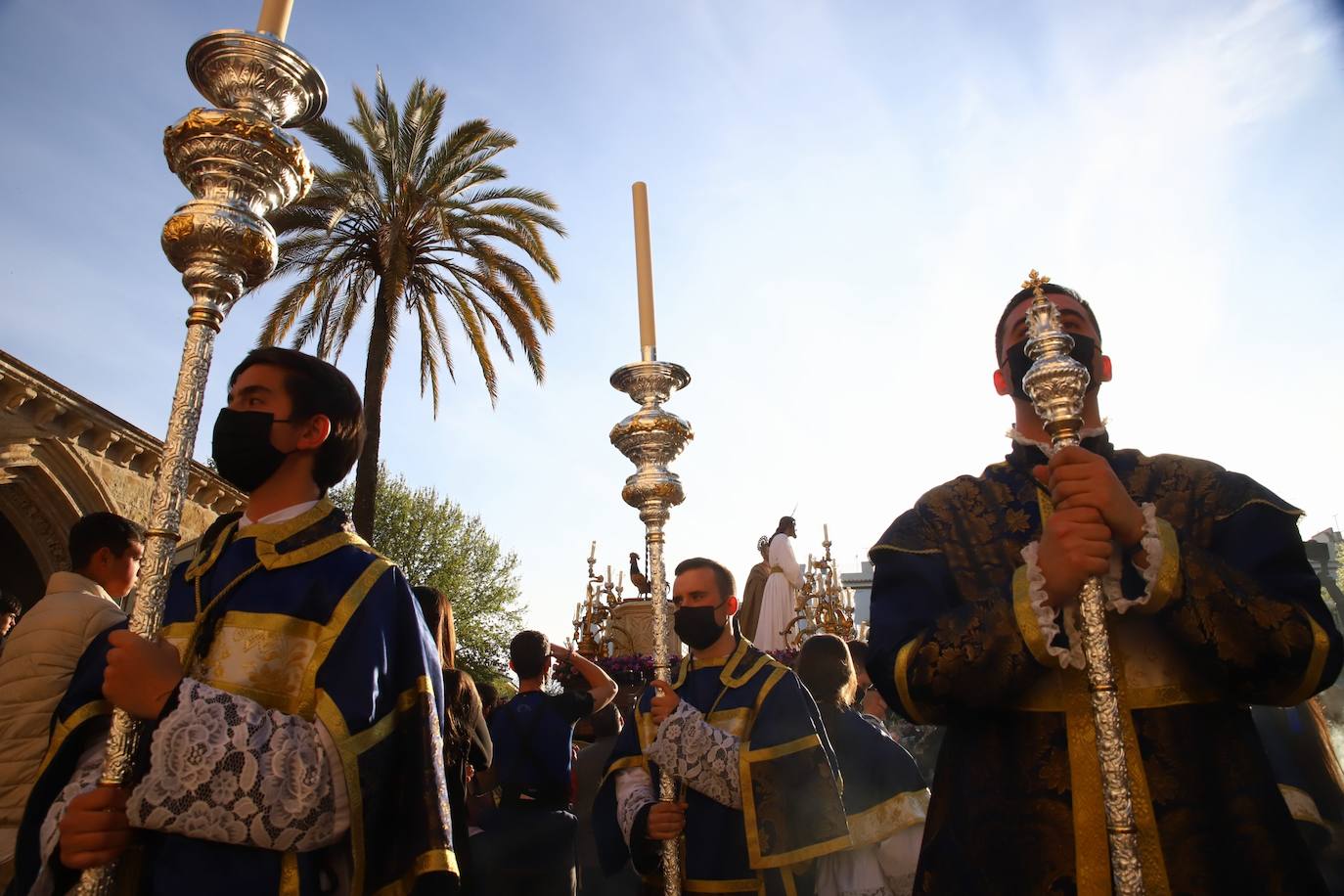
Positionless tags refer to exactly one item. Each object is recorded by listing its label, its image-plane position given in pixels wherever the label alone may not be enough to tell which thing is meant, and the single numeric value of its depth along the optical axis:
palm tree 13.02
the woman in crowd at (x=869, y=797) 4.29
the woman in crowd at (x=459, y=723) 4.40
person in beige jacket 3.83
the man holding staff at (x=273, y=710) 1.93
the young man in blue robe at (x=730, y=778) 3.61
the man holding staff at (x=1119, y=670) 1.90
